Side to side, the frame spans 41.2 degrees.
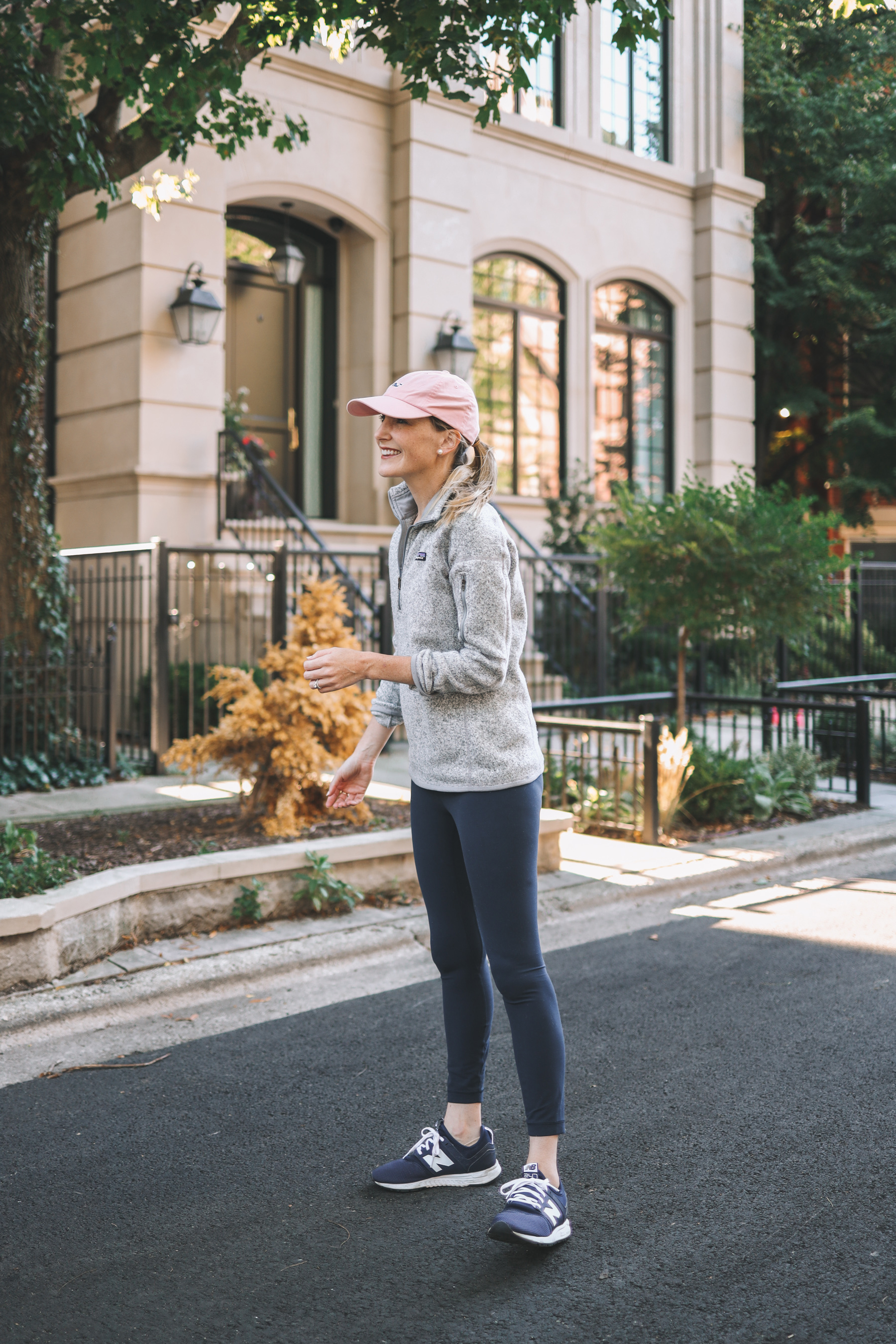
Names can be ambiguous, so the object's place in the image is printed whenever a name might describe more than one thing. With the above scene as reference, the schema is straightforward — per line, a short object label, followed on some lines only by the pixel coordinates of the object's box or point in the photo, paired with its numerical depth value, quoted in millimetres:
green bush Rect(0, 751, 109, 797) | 9000
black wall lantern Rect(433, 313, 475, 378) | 15133
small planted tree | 8766
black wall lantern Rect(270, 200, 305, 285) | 14375
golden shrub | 6691
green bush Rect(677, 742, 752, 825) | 8906
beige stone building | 13039
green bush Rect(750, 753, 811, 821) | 9016
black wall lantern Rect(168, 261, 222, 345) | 12539
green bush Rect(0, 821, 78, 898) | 5105
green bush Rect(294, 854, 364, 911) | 5906
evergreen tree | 7066
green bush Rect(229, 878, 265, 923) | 5727
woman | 2928
